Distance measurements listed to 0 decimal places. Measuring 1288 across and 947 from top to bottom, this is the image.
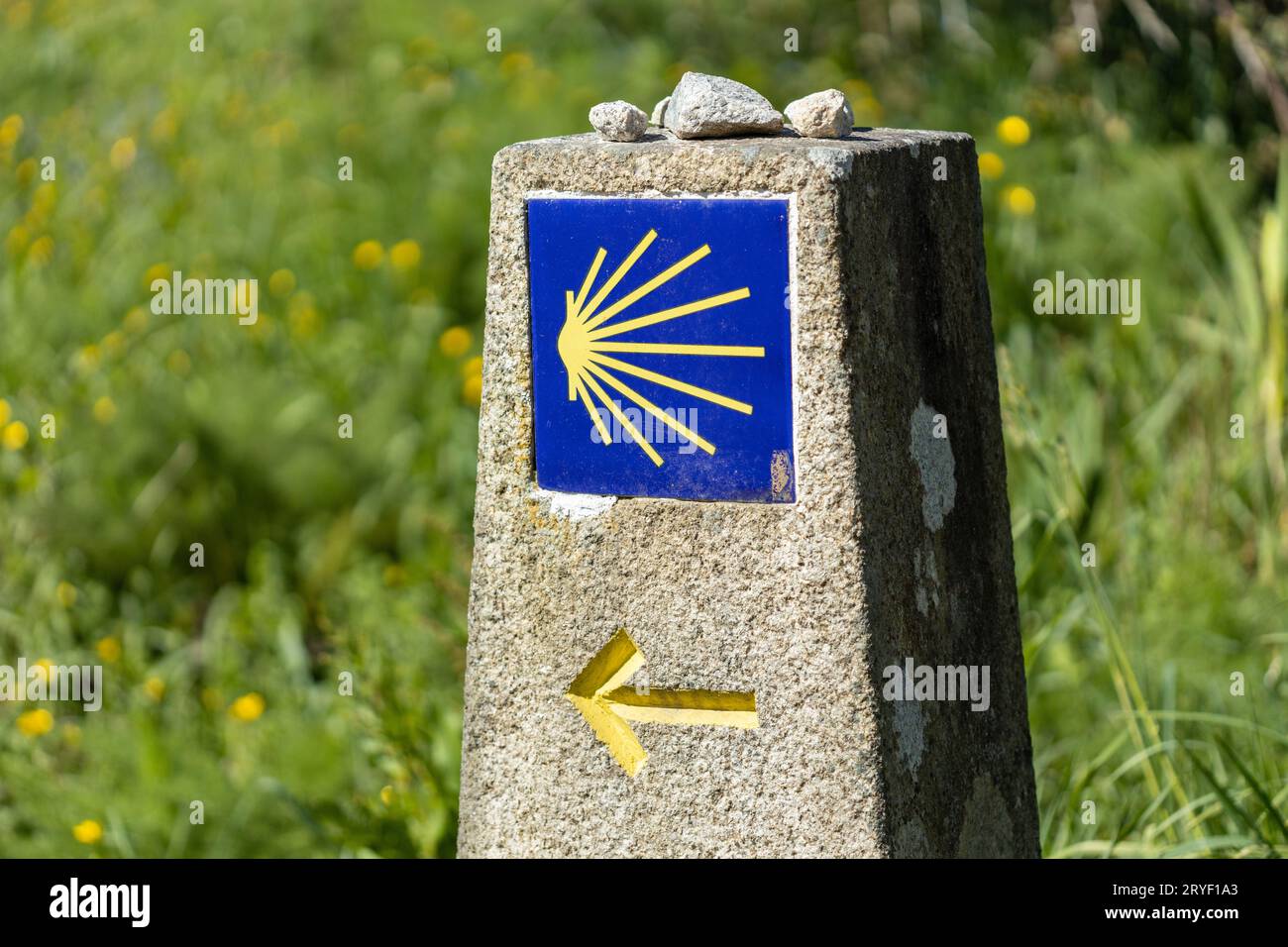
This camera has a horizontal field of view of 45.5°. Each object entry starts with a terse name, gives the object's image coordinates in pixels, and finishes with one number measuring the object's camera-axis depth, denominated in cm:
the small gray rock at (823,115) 192
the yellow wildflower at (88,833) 275
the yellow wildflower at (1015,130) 370
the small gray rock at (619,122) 193
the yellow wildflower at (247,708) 303
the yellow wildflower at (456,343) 391
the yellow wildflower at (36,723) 307
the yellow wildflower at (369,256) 421
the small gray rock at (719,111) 190
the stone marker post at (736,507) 185
